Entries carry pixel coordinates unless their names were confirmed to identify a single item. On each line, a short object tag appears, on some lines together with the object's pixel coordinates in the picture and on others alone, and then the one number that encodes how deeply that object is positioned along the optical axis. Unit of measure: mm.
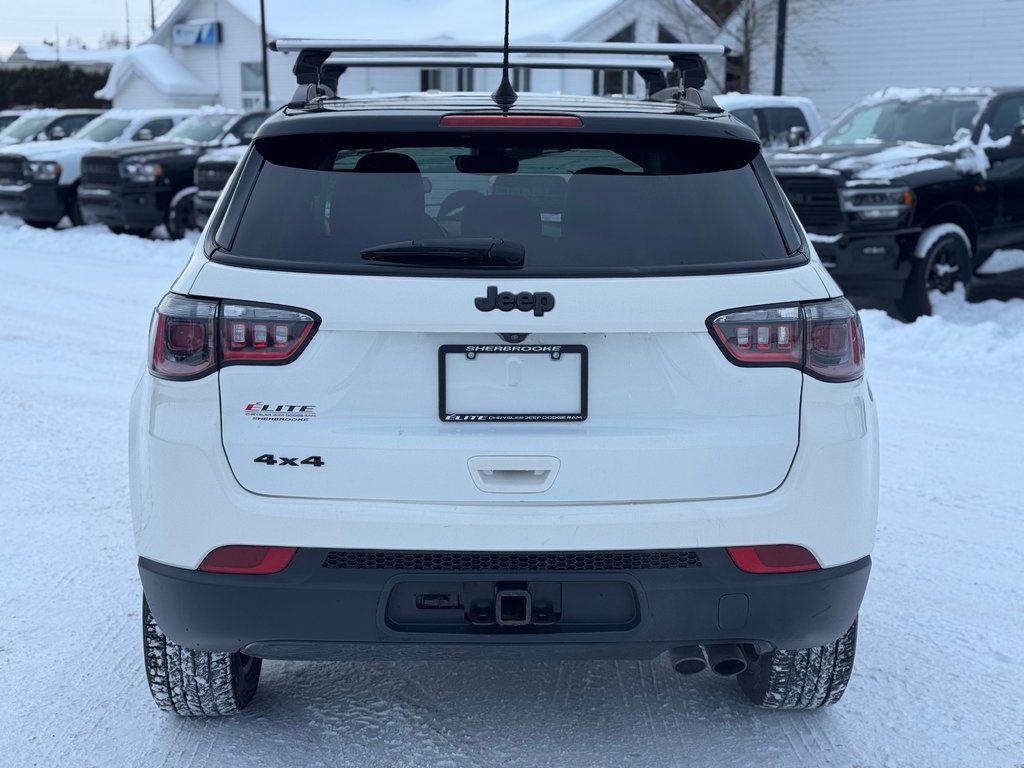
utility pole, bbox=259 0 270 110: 37875
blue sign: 44000
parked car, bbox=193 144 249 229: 15750
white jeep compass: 2932
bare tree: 30547
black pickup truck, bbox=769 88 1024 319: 10422
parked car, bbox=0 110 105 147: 24359
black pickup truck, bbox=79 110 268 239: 17141
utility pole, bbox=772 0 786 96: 25219
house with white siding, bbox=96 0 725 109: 34781
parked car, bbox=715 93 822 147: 16750
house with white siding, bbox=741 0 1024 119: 27812
